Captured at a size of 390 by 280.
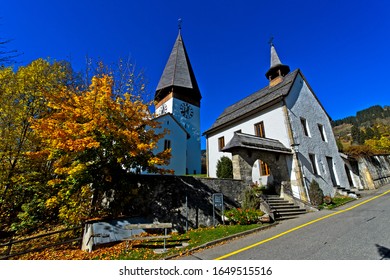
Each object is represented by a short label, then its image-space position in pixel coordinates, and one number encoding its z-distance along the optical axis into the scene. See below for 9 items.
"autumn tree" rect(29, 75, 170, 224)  7.14
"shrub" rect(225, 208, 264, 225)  9.09
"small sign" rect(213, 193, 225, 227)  9.17
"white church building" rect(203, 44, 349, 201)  12.80
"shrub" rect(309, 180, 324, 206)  12.98
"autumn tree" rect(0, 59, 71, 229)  9.26
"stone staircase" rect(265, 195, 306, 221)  10.17
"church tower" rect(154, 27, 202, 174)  31.28
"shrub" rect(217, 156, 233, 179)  16.11
